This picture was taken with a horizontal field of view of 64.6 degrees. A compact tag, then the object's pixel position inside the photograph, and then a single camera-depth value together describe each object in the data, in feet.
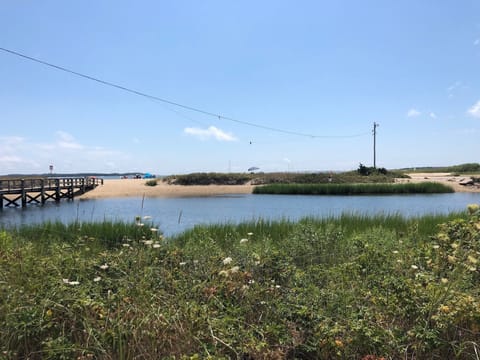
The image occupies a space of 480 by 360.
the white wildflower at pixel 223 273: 10.14
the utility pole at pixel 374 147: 192.65
